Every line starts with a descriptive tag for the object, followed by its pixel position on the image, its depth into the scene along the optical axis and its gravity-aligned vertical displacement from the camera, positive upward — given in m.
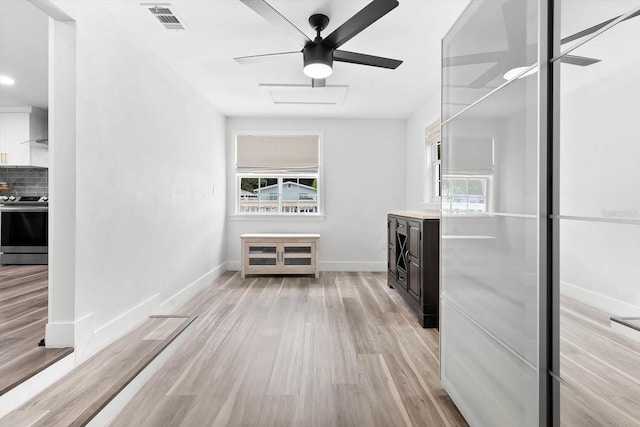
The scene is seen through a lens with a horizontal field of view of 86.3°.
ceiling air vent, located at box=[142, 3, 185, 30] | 2.47 +1.48
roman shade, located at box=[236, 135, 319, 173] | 5.70 +1.00
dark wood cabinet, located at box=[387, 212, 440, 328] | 3.17 -0.52
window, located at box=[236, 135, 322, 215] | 5.70 +0.64
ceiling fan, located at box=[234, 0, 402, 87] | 2.06 +1.23
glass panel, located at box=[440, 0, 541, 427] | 1.29 -0.01
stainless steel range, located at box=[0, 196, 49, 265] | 4.63 -0.29
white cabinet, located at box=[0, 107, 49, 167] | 4.96 +1.10
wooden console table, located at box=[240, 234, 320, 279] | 5.09 -0.63
